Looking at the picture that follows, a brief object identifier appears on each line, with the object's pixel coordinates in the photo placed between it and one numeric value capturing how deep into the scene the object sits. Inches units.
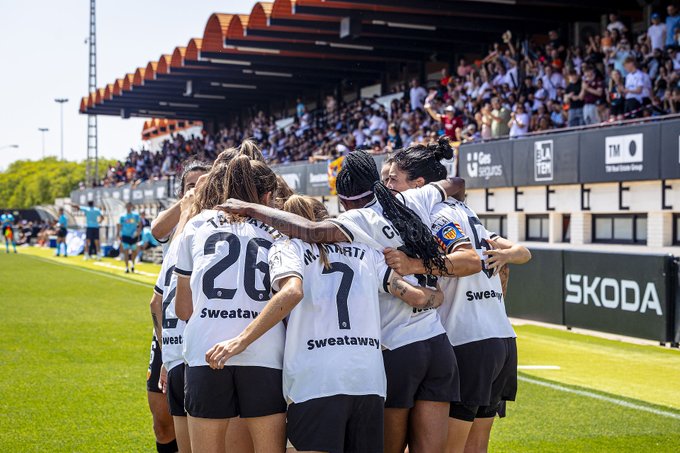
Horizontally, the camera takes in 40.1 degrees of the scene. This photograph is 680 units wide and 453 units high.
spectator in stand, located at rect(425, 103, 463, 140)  778.2
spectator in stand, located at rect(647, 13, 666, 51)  694.5
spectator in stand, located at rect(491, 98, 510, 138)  800.9
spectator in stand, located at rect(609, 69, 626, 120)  673.0
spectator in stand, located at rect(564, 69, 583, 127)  716.0
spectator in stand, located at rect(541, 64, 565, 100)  789.2
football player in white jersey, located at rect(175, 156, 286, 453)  160.1
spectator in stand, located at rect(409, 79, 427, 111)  1053.2
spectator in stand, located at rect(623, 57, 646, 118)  658.8
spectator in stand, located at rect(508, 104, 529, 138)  762.4
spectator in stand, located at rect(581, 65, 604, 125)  702.5
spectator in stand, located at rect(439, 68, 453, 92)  1008.2
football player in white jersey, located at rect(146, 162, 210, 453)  215.9
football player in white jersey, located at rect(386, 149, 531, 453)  184.2
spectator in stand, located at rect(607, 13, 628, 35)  747.4
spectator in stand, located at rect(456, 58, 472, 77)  995.9
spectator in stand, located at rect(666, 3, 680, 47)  682.8
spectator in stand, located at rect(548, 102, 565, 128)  759.7
